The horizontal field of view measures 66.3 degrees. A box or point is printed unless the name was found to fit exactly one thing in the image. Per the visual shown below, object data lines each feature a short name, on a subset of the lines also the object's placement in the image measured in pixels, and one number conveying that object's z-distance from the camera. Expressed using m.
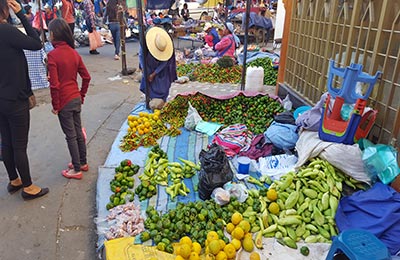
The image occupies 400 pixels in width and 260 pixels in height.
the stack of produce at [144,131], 4.43
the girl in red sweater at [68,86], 3.23
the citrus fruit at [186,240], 2.50
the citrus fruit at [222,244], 2.47
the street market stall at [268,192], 2.58
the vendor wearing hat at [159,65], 5.27
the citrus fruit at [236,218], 2.77
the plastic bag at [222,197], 2.99
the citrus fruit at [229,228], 2.71
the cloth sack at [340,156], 3.05
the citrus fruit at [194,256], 2.39
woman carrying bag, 10.48
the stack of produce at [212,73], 8.20
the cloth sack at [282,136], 3.95
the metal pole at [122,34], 8.28
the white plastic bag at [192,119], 5.00
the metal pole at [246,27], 5.80
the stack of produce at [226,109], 5.12
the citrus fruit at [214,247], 2.43
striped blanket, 3.14
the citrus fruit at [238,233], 2.61
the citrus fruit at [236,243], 2.54
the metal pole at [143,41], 5.22
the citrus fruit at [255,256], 2.43
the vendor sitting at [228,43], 9.93
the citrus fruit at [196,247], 2.47
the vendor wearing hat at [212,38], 11.24
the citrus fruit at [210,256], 2.39
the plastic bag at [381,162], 2.81
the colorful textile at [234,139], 4.30
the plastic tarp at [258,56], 9.38
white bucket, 6.36
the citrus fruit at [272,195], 3.04
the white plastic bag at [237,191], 3.11
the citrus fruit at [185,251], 2.41
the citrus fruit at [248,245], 2.57
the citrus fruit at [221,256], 2.39
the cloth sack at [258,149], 4.13
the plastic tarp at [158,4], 12.46
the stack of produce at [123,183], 3.17
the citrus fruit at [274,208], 2.95
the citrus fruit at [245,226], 2.69
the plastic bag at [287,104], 5.07
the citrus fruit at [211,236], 2.53
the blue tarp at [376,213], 2.57
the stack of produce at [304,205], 2.78
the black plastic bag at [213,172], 3.19
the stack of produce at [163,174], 3.32
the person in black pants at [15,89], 2.85
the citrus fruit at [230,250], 2.44
